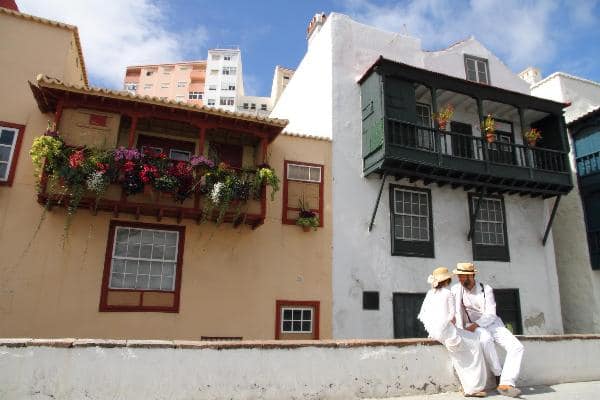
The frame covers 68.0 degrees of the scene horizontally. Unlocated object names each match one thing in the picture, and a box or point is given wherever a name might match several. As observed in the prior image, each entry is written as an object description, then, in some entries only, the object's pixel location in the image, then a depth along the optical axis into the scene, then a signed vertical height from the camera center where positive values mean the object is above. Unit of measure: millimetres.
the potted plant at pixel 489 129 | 14091 +5912
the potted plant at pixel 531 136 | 15056 +6064
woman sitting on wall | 6340 -259
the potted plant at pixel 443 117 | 13727 +6040
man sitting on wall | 6340 -71
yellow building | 10156 +2173
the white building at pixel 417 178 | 13023 +4312
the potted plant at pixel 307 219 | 12445 +2623
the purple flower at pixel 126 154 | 10164 +3503
